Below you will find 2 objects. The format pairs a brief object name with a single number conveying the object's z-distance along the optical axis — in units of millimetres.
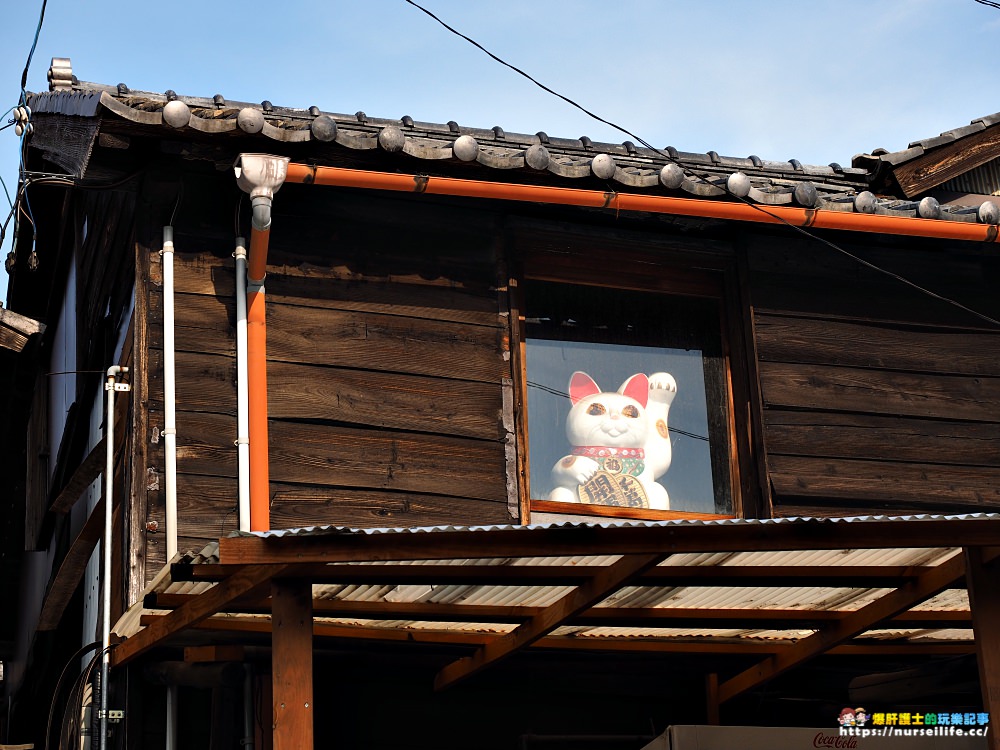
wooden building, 13562
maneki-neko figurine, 16359
